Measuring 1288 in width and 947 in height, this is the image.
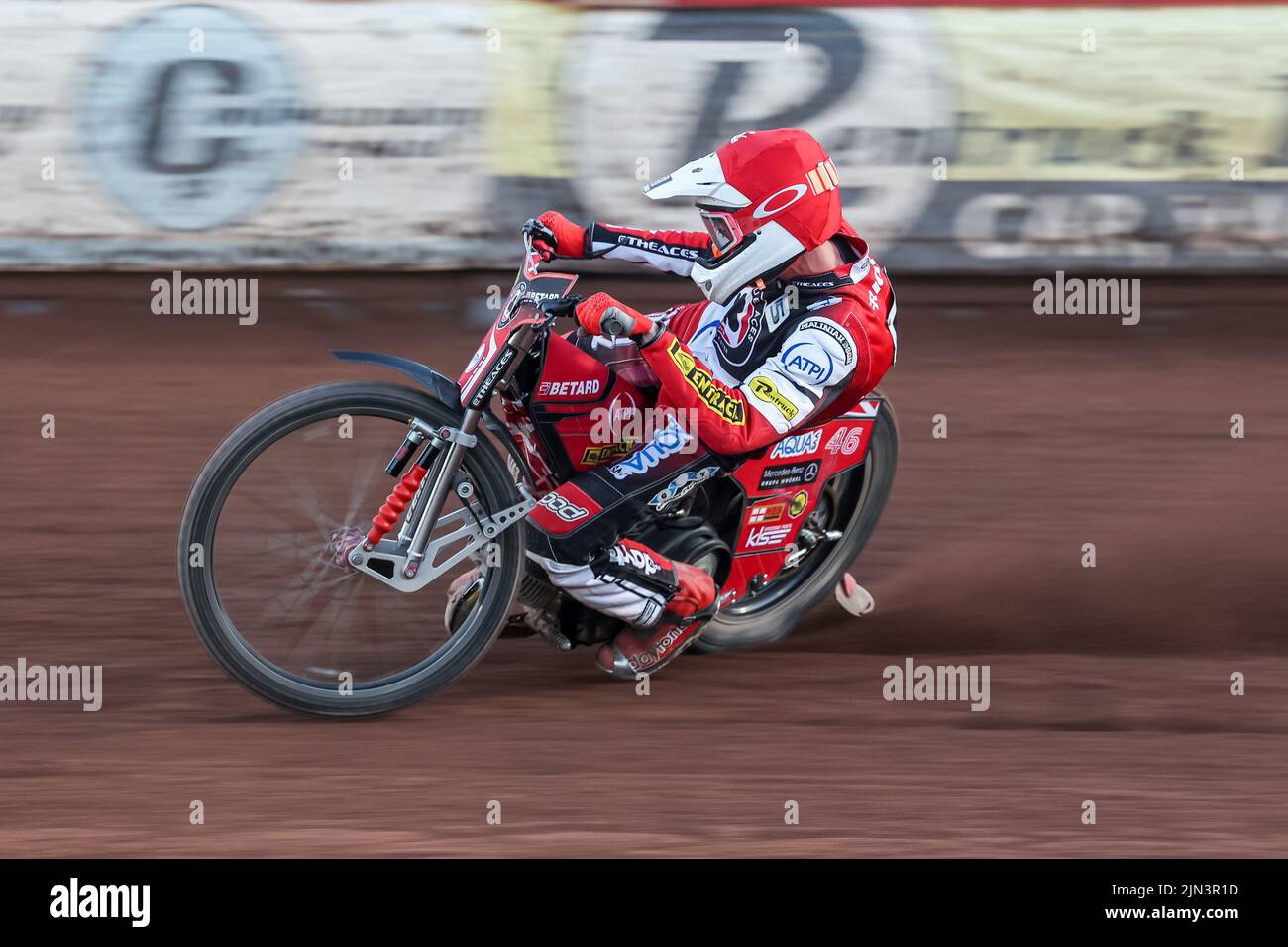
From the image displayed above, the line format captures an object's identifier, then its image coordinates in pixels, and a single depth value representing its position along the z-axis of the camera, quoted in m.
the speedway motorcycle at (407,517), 9.03
